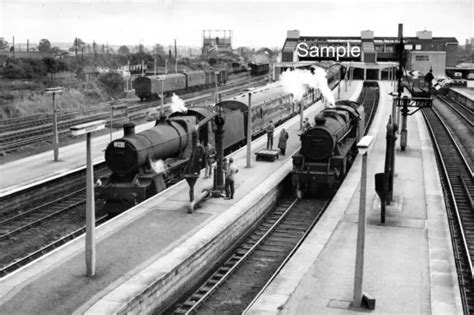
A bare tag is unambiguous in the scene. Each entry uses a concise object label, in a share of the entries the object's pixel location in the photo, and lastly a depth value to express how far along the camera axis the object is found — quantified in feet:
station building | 321.32
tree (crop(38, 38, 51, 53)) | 350.48
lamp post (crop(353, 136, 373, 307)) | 38.27
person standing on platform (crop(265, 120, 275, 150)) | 93.09
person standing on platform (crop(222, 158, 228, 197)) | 64.85
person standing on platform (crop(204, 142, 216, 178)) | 76.71
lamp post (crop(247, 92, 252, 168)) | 79.10
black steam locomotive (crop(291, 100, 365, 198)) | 71.61
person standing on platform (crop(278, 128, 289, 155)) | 91.56
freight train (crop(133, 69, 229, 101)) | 177.88
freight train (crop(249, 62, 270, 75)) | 332.39
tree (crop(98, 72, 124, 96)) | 206.49
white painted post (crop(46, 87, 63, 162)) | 82.48
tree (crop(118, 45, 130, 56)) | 457.35
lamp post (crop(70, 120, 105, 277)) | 40.57
